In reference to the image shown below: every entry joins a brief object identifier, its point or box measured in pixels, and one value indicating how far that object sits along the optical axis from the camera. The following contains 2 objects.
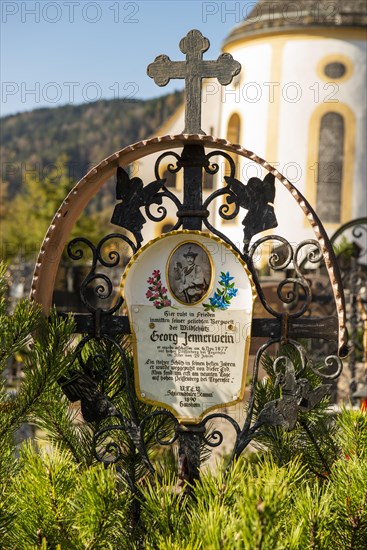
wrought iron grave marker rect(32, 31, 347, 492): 3.31
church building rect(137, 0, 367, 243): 21.02
